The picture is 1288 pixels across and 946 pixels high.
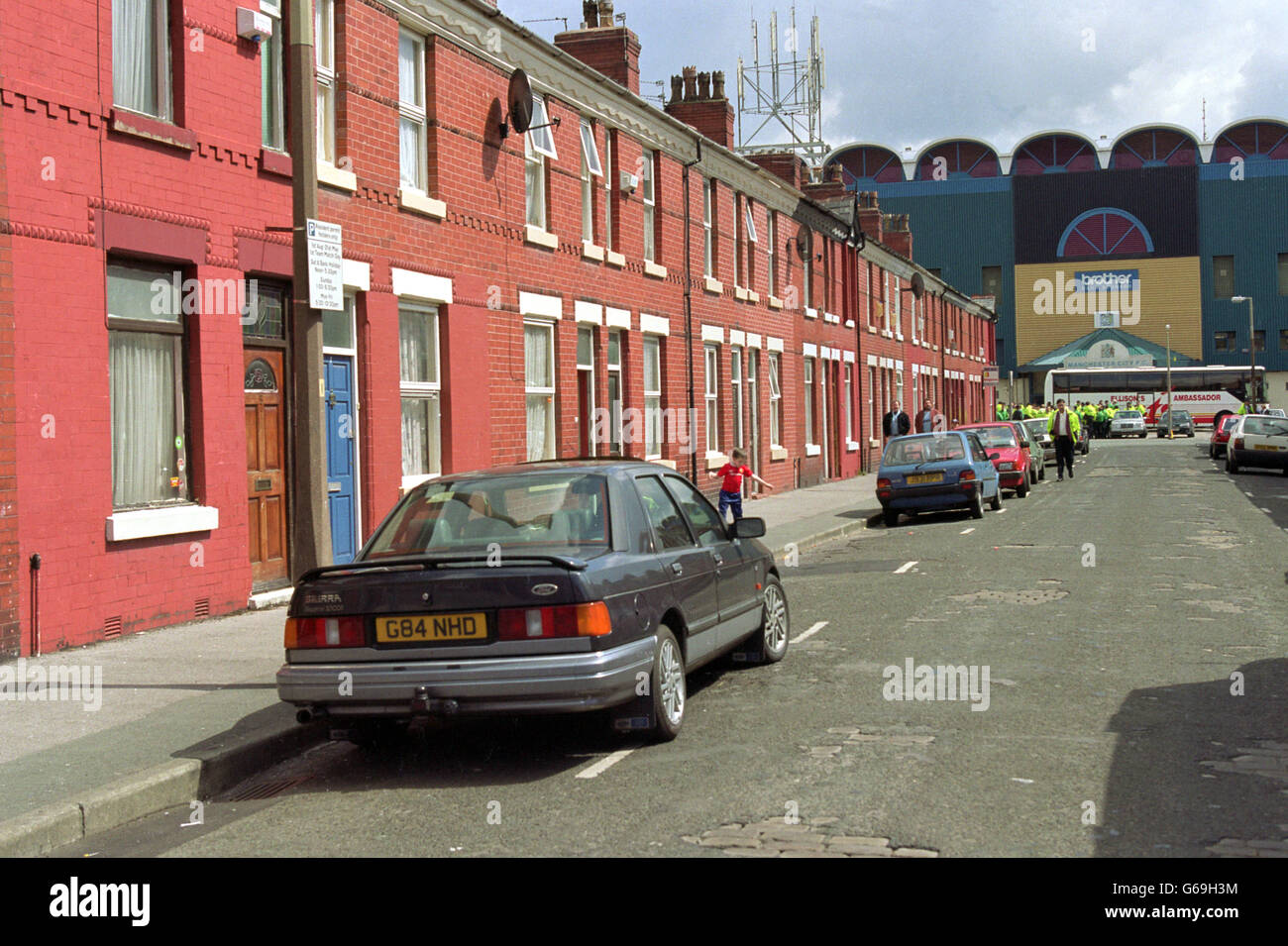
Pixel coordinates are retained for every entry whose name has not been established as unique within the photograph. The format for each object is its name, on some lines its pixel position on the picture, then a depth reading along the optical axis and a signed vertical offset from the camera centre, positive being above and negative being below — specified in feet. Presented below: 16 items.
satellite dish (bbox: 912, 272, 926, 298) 162.30 +18.23
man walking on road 116.06 -0.18
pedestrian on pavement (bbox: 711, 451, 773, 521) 63.67 -2.11
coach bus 260.62 +8.53
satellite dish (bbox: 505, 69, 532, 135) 57.72 +14.81
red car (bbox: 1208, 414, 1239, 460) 140.67 -0.75
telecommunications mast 161.58 +43.04
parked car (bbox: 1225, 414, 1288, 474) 111.55 -1.15
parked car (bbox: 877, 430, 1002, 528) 74.49 -2.33
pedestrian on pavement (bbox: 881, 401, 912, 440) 115.75 +1.04
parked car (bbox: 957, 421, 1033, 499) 94.27 -1.41
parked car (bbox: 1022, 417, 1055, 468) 131.54 +0.23
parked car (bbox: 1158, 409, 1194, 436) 250.16 +1.41
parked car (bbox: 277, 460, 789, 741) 21.47 -2.77
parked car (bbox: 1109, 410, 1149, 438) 249.55 +1.41
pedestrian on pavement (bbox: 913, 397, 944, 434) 124.16 +1.47
